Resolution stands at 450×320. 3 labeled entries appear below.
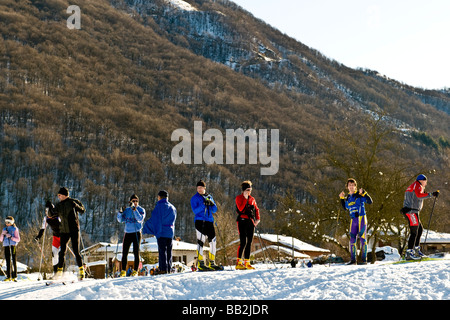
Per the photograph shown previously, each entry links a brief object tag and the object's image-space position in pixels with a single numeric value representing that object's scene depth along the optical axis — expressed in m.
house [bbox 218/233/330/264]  52.53
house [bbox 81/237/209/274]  55.27
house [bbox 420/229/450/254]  50.94
